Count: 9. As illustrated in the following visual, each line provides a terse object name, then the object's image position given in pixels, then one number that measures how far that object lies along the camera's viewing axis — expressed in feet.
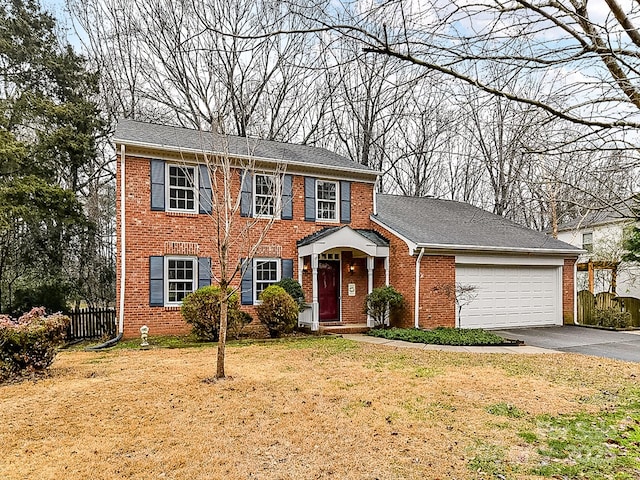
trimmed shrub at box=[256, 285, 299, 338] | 38.65
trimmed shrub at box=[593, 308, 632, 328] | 49.21
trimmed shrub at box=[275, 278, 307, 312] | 42.32
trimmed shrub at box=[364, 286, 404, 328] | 43.83
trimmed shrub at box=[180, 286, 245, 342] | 36.06
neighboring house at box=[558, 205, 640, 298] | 56.80
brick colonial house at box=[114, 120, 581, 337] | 39.52
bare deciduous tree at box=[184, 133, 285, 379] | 42.05
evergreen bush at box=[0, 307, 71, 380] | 23.34
